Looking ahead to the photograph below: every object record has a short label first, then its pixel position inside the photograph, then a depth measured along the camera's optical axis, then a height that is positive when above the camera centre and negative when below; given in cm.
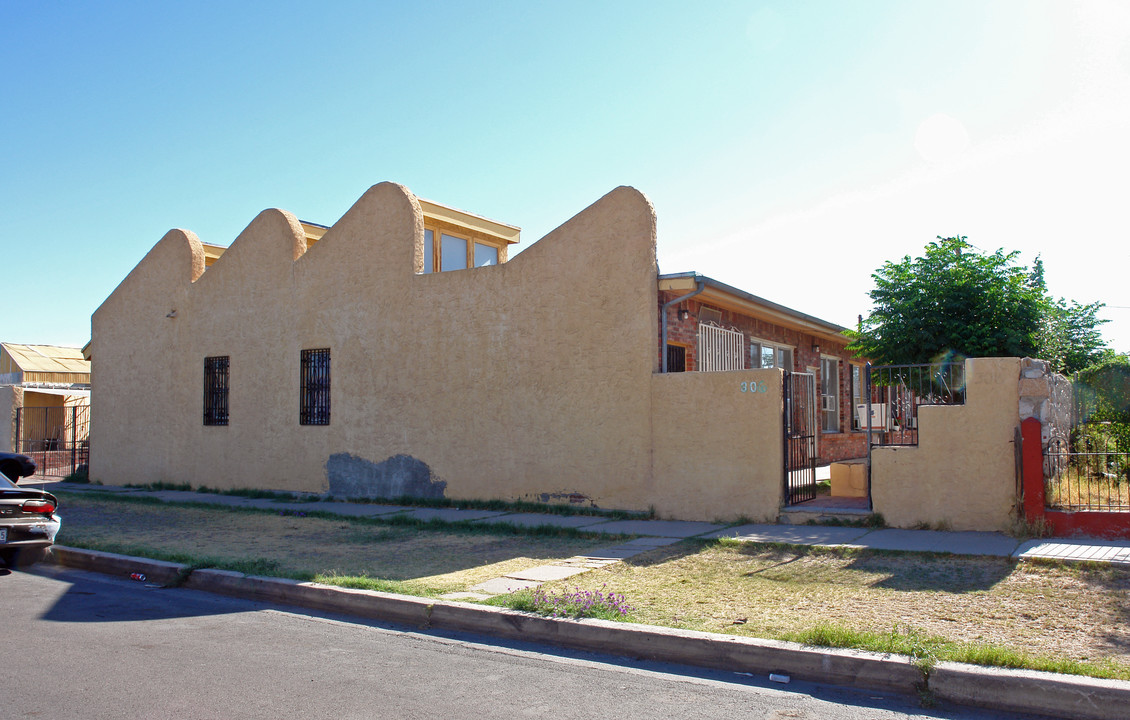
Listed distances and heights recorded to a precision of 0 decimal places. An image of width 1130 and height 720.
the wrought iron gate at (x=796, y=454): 1077 -47
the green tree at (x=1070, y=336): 1380 +194
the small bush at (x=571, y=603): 619 -144
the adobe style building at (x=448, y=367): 1141 +89
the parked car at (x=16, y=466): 1555 -95
